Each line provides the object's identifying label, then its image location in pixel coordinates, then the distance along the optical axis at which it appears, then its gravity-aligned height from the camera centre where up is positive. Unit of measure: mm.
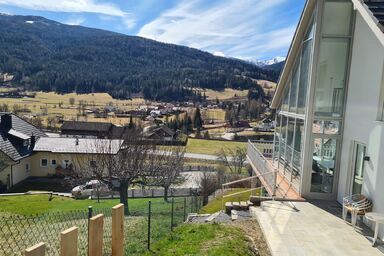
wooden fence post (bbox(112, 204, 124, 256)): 2994 -1357
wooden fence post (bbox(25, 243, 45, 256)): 1990 -1051
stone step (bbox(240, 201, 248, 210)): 9406 -3308
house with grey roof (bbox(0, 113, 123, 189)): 29266 -6213
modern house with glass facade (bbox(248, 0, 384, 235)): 7785 -67
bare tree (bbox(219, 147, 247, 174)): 42603 -9139
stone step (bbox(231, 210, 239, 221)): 8809 -3422
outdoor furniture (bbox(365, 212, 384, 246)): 6305 -2393
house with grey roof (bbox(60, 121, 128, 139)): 60862 -7294
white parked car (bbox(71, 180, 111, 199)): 24453 -8172
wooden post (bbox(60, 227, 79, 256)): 2270 -1122
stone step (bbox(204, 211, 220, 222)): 9217 -3709
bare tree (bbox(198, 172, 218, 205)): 25672 -7746
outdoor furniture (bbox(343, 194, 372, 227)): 7309 -2501
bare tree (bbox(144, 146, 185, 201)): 22172 -5788
